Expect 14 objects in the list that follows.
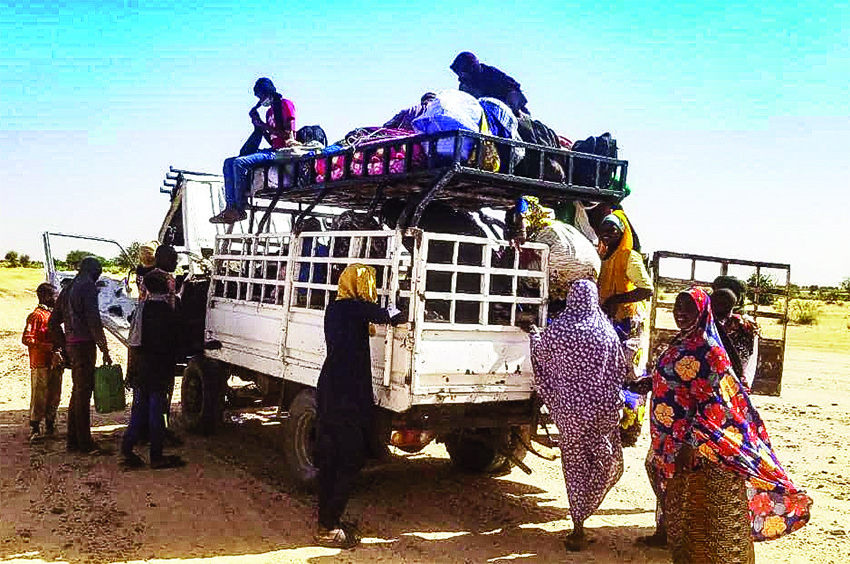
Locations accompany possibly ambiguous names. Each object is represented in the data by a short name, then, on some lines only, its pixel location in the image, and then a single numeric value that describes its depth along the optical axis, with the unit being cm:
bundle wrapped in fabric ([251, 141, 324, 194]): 724
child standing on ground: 802
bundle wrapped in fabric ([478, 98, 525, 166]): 612
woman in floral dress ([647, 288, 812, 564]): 438
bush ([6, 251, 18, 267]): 5675
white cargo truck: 546
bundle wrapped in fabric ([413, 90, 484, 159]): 579
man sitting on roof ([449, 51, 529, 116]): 685
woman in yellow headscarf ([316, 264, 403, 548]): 530
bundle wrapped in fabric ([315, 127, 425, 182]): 598
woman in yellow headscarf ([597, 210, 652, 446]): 589
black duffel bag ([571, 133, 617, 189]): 638
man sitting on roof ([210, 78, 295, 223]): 773
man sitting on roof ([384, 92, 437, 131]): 618
